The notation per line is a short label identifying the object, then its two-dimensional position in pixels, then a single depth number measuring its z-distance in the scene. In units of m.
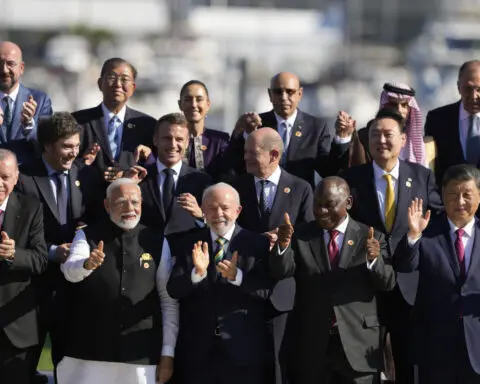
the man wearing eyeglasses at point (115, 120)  17.31
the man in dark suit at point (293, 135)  17.12
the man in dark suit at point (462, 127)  17.50
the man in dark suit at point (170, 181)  15.91
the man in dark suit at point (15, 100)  17.11
